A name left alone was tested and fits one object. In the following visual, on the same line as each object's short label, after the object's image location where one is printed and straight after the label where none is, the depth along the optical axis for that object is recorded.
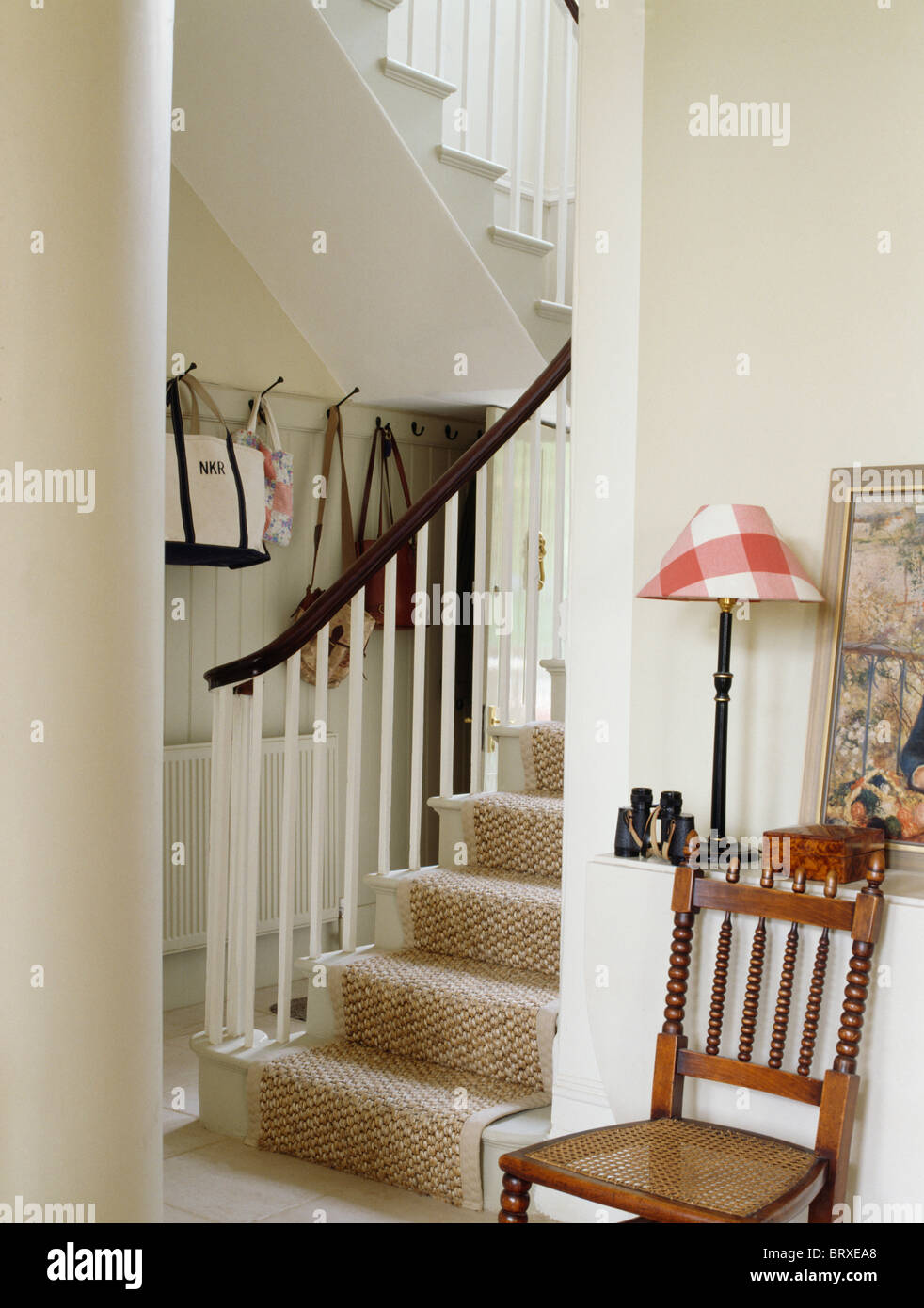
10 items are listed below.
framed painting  2.14
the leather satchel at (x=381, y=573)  4.65
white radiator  4.14
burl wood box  2.02
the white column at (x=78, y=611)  1.69
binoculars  2.23
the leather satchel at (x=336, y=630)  4.44
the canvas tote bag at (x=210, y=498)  3.74
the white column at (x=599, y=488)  2.55
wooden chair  1.80
